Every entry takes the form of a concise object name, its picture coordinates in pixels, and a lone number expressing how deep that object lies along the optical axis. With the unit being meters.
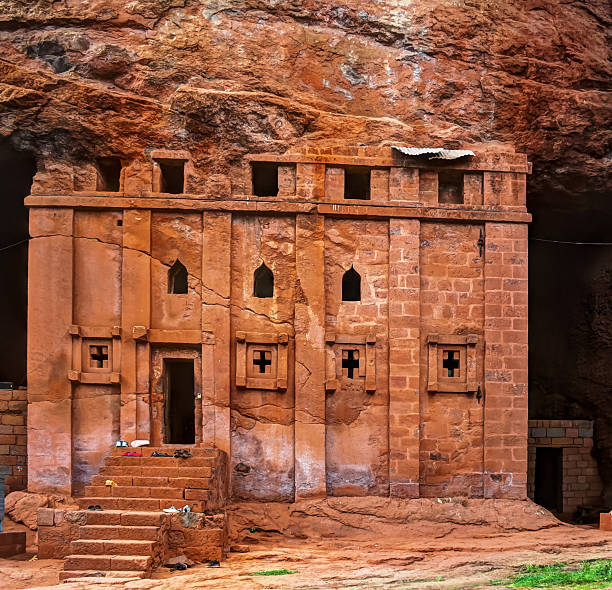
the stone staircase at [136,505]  9.99
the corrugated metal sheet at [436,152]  13.66
